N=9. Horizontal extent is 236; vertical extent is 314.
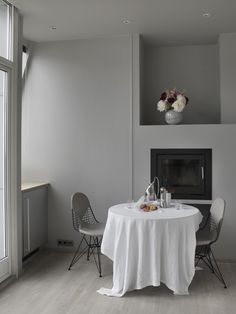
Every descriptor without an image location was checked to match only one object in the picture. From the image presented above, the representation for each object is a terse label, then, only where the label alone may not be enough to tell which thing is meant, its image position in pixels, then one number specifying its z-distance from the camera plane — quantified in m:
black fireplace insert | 4.62
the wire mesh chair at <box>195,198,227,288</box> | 3.78
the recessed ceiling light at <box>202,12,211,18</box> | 4.00
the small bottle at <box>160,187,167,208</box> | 3.88
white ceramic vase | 4.69
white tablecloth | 3.34
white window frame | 3.92
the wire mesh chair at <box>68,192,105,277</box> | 4.21
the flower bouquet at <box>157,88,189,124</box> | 4.53
